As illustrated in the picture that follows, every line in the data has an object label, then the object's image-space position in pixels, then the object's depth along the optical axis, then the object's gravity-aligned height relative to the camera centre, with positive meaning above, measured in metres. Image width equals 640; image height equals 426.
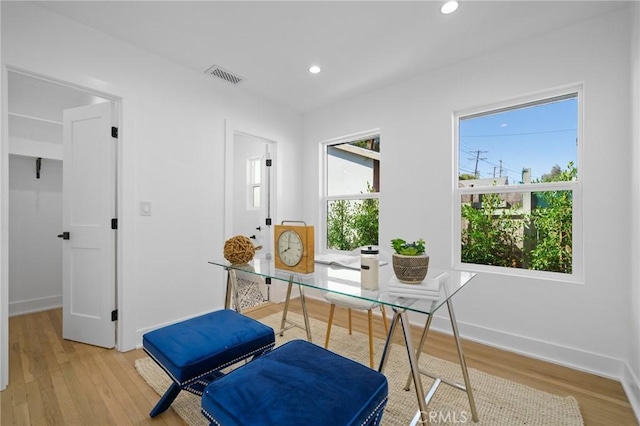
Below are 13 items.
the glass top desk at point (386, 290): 1.12 -0.34
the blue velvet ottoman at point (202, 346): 1.38 -0.71
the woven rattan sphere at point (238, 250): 1.76 -0.24
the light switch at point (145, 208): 2.54 +0.03
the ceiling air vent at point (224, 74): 2.88 +1.45
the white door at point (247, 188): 5.06 +0.44
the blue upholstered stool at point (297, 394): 0.93 -0.66
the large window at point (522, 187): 2.31 +0.24
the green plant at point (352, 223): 3.53 -0.14
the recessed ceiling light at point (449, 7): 1.97 +1.47
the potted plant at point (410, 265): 1.25 -0.23
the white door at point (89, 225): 2.45 -0.13
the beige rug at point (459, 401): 1.62 -1.17
